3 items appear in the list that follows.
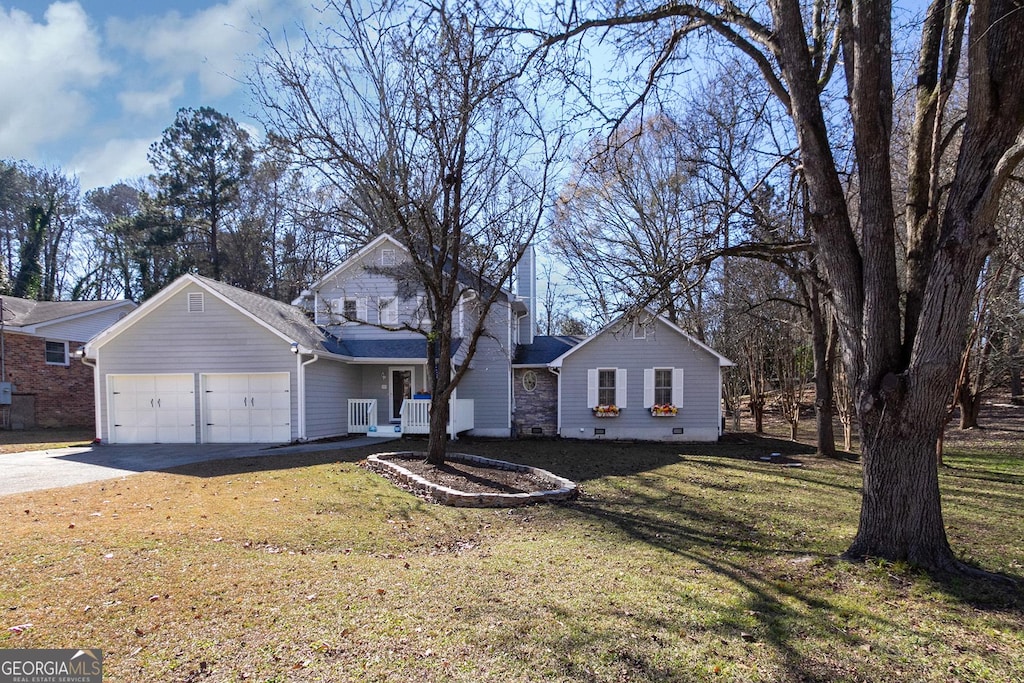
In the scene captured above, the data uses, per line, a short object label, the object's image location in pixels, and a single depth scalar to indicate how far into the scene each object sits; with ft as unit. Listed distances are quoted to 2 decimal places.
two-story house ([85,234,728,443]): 48.78
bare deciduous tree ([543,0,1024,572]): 14.39
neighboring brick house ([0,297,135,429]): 61.41
